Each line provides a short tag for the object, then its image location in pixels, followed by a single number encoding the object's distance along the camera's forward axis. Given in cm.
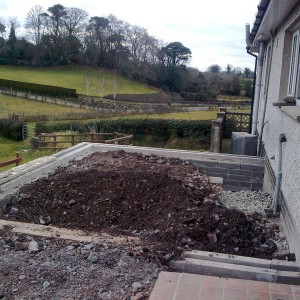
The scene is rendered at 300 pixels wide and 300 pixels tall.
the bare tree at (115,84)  5042
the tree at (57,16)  6228
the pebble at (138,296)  304
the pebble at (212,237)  421
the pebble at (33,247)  381
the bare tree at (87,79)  5257
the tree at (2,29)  6278
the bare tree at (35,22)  6375
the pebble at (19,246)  386
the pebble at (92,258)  362
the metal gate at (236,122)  1745
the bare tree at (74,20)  6156
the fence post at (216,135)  1647
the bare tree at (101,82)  5146
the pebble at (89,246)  387
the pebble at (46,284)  320
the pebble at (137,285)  322
